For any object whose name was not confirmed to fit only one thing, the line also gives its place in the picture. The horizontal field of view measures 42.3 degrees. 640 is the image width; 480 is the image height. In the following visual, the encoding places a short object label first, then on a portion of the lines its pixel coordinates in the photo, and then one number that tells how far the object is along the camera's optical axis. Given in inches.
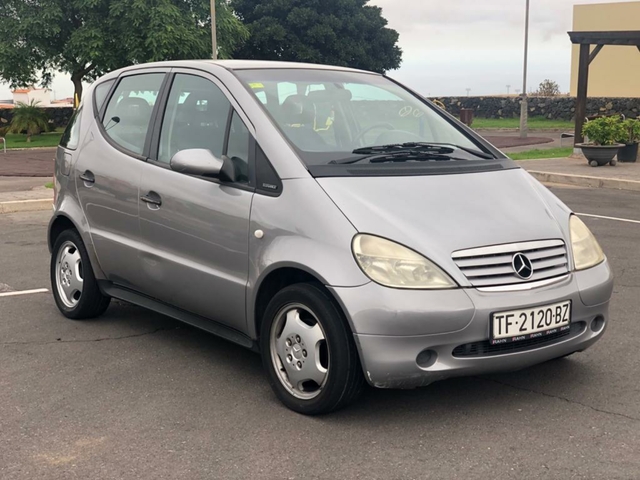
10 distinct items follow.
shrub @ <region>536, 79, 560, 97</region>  2227.5
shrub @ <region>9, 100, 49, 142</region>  1363.2
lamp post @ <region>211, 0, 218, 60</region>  1226.8
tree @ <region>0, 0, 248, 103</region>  1291.8
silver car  143.3
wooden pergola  838.5
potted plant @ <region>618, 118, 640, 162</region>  722.8
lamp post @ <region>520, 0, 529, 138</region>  1267.2
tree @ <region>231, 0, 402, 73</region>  1909.4
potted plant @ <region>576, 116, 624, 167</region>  690.2
